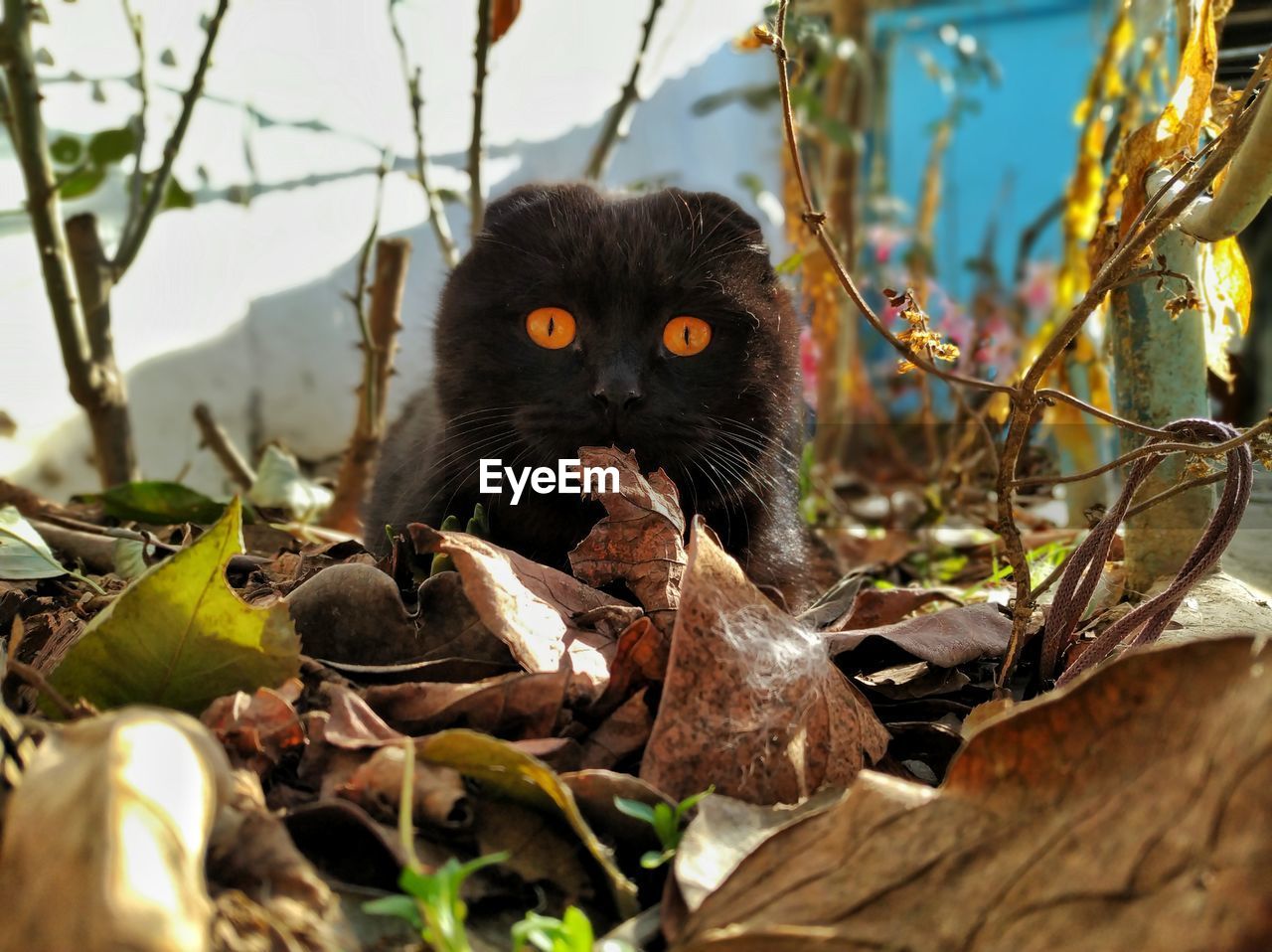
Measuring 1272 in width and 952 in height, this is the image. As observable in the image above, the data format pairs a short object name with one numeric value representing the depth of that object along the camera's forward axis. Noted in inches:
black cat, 12.1
